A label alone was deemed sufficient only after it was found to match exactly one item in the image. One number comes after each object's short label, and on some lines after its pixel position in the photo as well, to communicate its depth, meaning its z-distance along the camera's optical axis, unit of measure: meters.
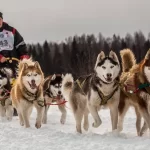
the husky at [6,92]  13.64
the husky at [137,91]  8.43
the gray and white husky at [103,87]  8.86
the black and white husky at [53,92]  13.76
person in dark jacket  13.27
